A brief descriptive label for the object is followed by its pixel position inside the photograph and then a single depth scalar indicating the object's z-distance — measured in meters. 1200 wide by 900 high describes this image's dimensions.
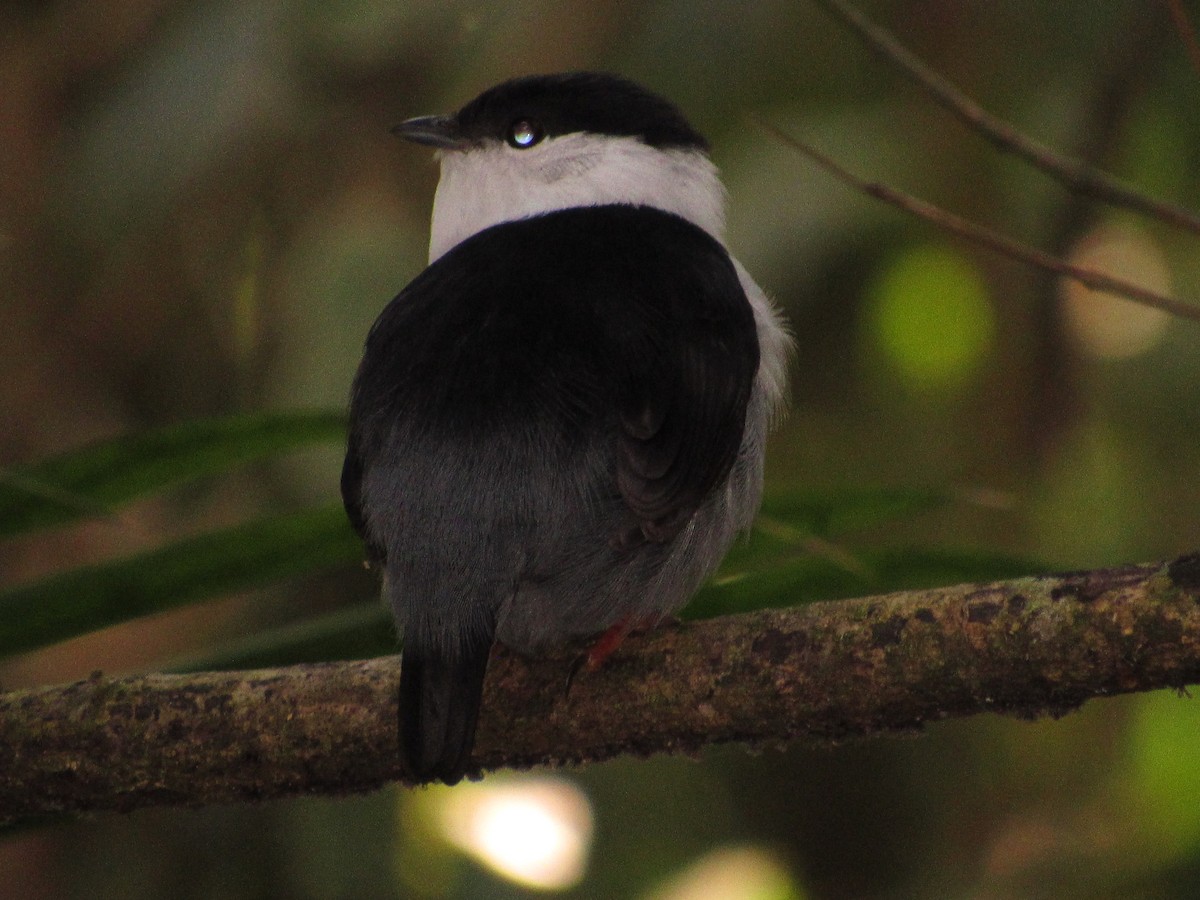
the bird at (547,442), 5.53
